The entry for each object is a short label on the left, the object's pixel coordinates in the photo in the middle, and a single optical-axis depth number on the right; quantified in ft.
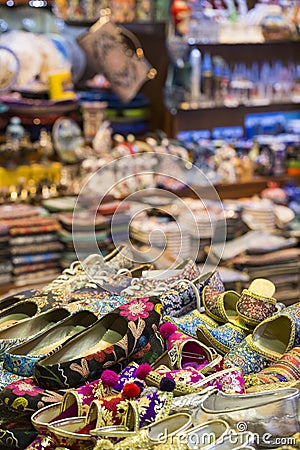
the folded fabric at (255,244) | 11.85
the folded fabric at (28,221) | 11.66
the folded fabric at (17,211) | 11.85
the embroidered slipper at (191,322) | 4.97
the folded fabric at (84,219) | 11.15
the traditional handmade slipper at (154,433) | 3.62
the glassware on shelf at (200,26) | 15.35
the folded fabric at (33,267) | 11.71
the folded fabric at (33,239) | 11.65
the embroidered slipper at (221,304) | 5.22
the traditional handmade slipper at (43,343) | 4.54
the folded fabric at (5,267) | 11.55
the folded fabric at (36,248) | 11.66
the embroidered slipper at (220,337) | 4.84
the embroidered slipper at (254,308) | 5.03
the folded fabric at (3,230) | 11.43
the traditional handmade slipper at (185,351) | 4.47
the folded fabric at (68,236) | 11.61
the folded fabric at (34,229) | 11.59
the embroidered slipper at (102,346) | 4.28
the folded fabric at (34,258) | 11.68
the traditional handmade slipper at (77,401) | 4.04
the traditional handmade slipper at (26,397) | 4.18
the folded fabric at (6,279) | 11.55
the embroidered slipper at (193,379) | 3.99
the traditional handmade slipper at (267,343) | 4.66
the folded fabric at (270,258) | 11.69
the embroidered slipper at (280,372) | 4.29
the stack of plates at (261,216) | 13.57
